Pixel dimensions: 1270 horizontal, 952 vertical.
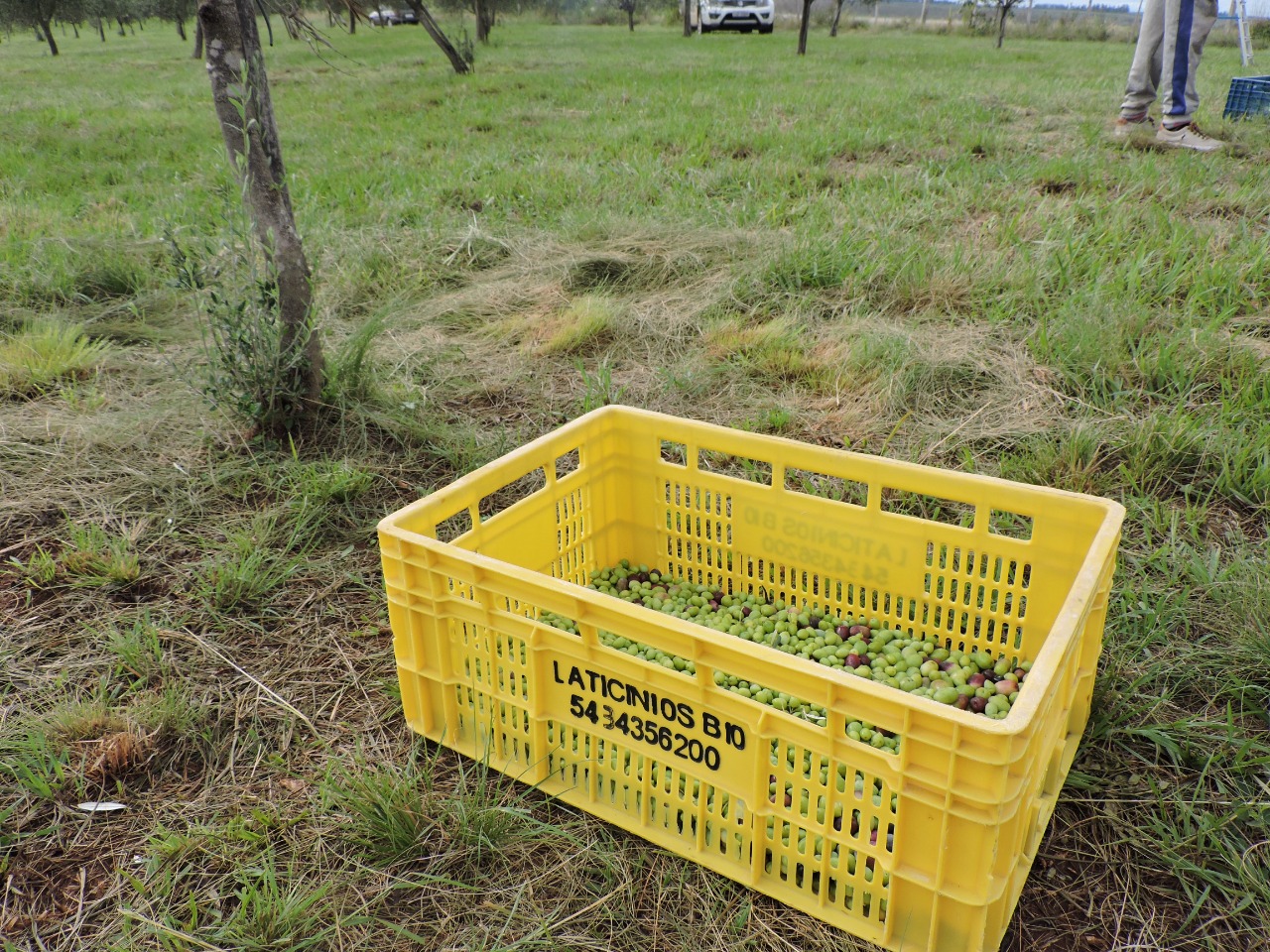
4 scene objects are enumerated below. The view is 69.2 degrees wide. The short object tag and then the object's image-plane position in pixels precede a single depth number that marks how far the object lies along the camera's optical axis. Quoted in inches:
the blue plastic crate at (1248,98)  280.2
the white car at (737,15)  962.1
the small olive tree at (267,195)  115.3
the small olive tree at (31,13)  1046.4
